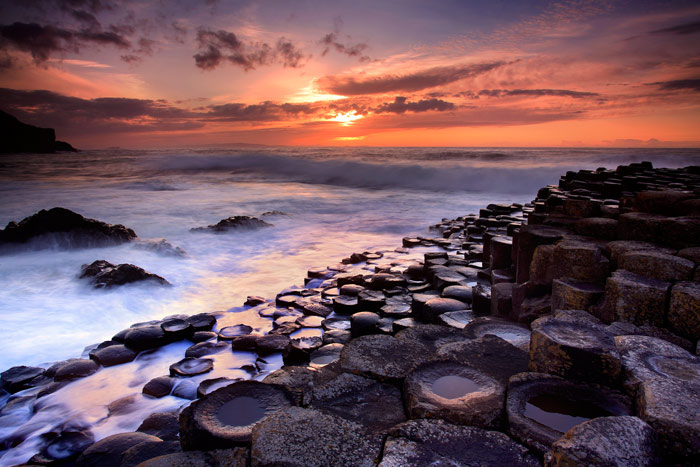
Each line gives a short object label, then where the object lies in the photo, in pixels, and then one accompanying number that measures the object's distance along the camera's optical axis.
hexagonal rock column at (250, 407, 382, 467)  1.39
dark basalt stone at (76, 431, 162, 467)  2.16
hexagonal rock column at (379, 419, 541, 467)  1.36
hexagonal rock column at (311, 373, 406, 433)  1.69
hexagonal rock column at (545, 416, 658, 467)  1.15
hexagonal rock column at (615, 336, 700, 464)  1.30
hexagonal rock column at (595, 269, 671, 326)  2.19
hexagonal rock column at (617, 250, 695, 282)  2.31
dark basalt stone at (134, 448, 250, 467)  1.50
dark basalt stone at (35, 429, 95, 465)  2.42
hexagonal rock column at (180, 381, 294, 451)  1.61
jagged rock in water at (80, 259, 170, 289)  6.35
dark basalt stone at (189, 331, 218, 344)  4.23
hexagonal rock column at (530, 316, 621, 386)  1.63
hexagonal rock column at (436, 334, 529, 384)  1.92
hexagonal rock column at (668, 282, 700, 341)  2.05
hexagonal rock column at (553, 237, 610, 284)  2.67
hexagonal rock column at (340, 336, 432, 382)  1.97
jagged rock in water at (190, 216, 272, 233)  11.10
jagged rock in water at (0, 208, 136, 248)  8.26
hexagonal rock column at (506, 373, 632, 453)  1.47
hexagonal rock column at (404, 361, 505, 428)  1.56
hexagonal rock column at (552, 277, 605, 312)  2.50
